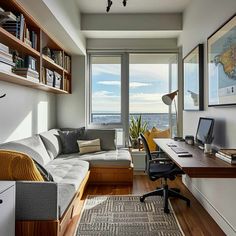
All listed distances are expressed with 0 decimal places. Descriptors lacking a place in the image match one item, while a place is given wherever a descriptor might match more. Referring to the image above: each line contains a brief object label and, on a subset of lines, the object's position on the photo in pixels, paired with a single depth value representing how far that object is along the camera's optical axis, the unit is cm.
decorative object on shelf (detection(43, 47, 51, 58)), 274
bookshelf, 181
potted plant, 382
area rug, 191
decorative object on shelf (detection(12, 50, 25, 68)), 196
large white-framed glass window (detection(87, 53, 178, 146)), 386
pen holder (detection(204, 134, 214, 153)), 200
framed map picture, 178
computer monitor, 212
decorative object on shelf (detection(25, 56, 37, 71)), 209
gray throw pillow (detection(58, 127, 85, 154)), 330
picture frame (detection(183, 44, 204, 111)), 252
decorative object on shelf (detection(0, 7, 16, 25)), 167
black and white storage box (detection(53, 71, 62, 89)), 296
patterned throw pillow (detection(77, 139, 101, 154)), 327
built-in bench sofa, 146
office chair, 233
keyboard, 205
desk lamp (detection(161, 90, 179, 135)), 327
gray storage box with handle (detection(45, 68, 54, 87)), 270
